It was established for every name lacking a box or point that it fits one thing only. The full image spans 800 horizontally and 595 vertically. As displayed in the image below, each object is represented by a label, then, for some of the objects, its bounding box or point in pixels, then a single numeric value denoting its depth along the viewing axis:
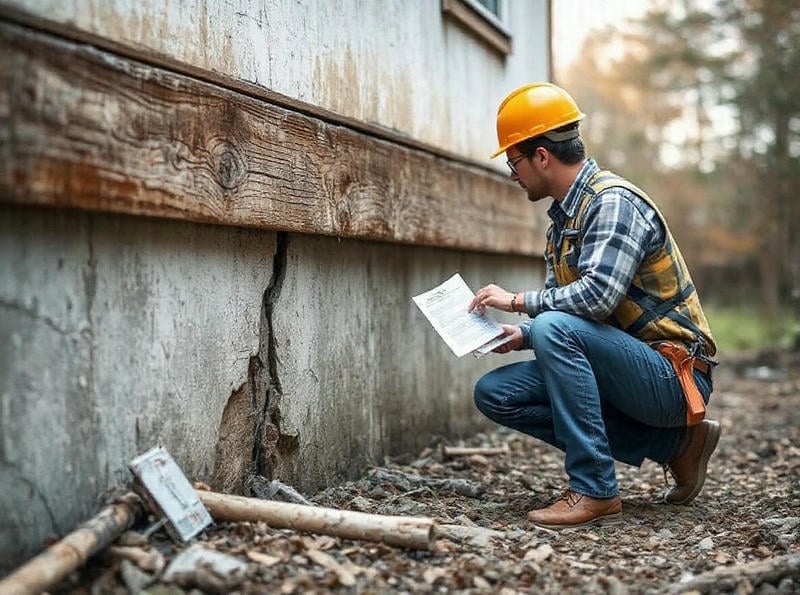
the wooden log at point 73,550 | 2.24
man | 3.53
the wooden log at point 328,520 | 2.92
